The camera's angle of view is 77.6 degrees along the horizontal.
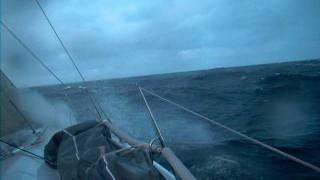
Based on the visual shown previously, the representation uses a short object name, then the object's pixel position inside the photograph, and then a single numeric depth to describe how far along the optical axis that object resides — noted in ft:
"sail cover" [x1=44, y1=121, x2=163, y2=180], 4.48
